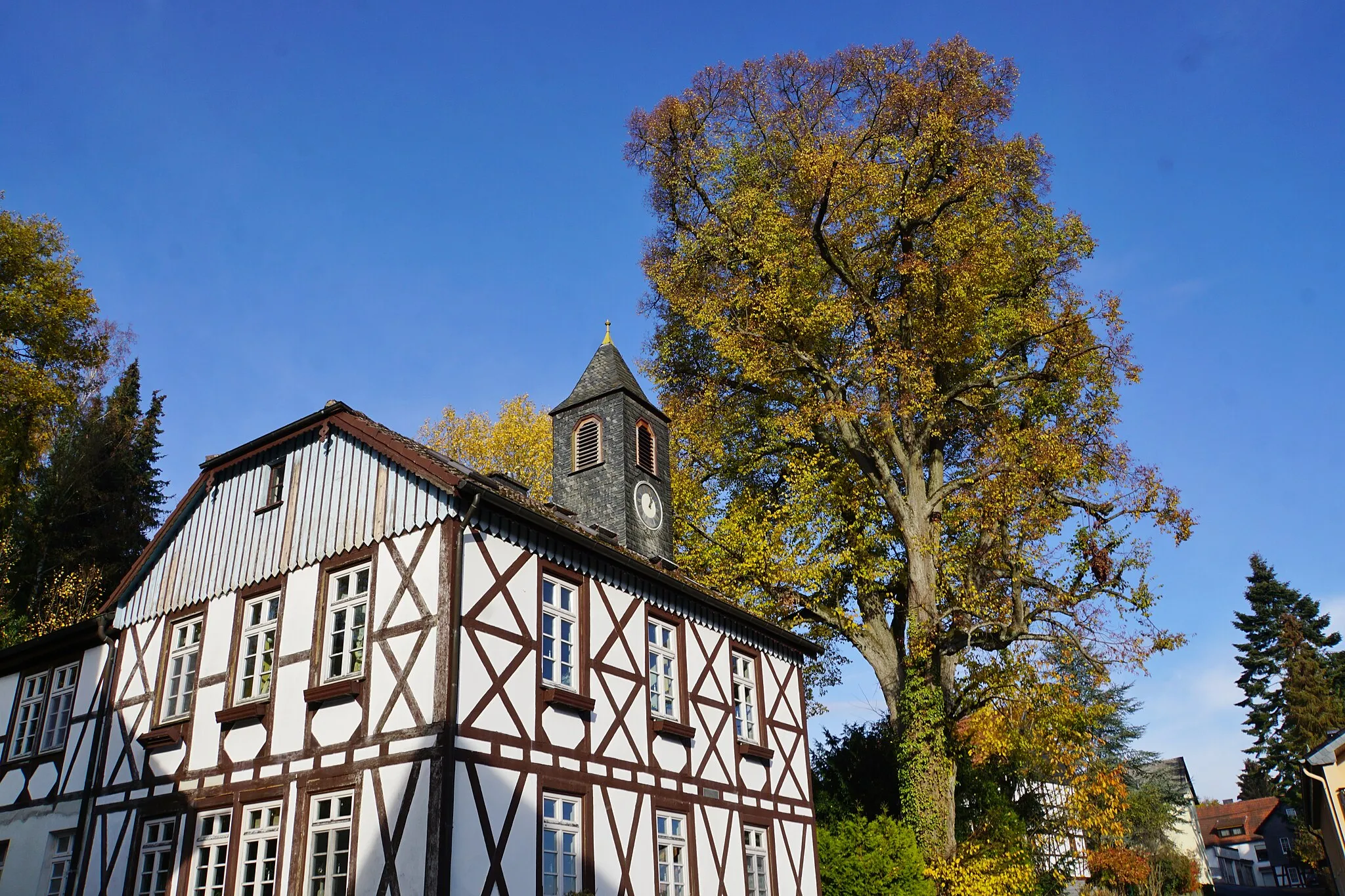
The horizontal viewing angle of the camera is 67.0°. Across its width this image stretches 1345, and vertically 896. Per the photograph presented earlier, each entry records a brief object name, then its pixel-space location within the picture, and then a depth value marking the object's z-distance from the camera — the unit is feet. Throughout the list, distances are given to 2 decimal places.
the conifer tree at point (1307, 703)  155.53
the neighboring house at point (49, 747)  51.44
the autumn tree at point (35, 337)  78.89
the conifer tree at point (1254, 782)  179.11
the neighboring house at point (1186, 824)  179.42
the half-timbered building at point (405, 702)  39.93
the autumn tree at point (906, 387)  69.92
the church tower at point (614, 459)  68.80
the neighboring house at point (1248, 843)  233.55
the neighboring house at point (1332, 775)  76.44
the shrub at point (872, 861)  64.49
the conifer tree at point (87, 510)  103.45
